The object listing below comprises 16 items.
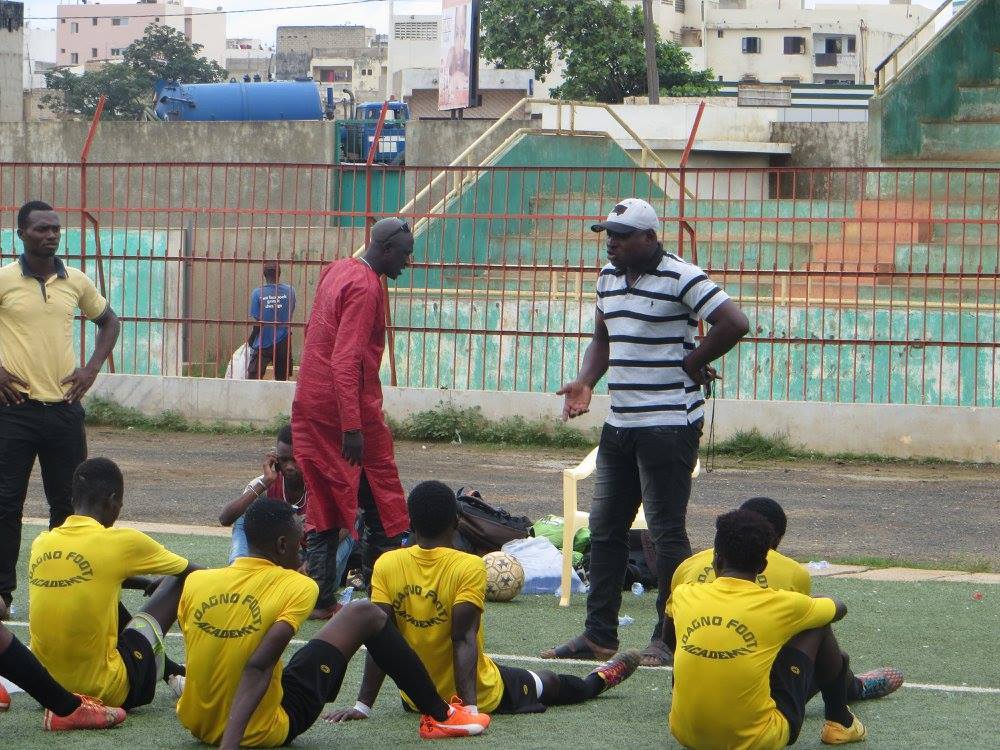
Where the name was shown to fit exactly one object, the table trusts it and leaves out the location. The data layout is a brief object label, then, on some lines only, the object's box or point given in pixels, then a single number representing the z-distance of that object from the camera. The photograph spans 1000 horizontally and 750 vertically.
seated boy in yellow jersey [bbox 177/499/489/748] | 8.51
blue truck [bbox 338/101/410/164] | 51.17
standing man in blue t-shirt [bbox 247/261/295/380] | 26.97
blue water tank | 63.49
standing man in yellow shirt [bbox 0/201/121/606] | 12.58
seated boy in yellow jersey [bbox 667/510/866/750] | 8.48
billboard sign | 61.54
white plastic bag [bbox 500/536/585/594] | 14.28
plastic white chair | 13.71
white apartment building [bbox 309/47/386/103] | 170.50
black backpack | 14.75
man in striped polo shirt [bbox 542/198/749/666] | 10.99
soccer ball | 13.66
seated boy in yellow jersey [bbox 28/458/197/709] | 9.20
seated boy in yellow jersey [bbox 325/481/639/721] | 9.24
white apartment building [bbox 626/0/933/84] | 137.46
